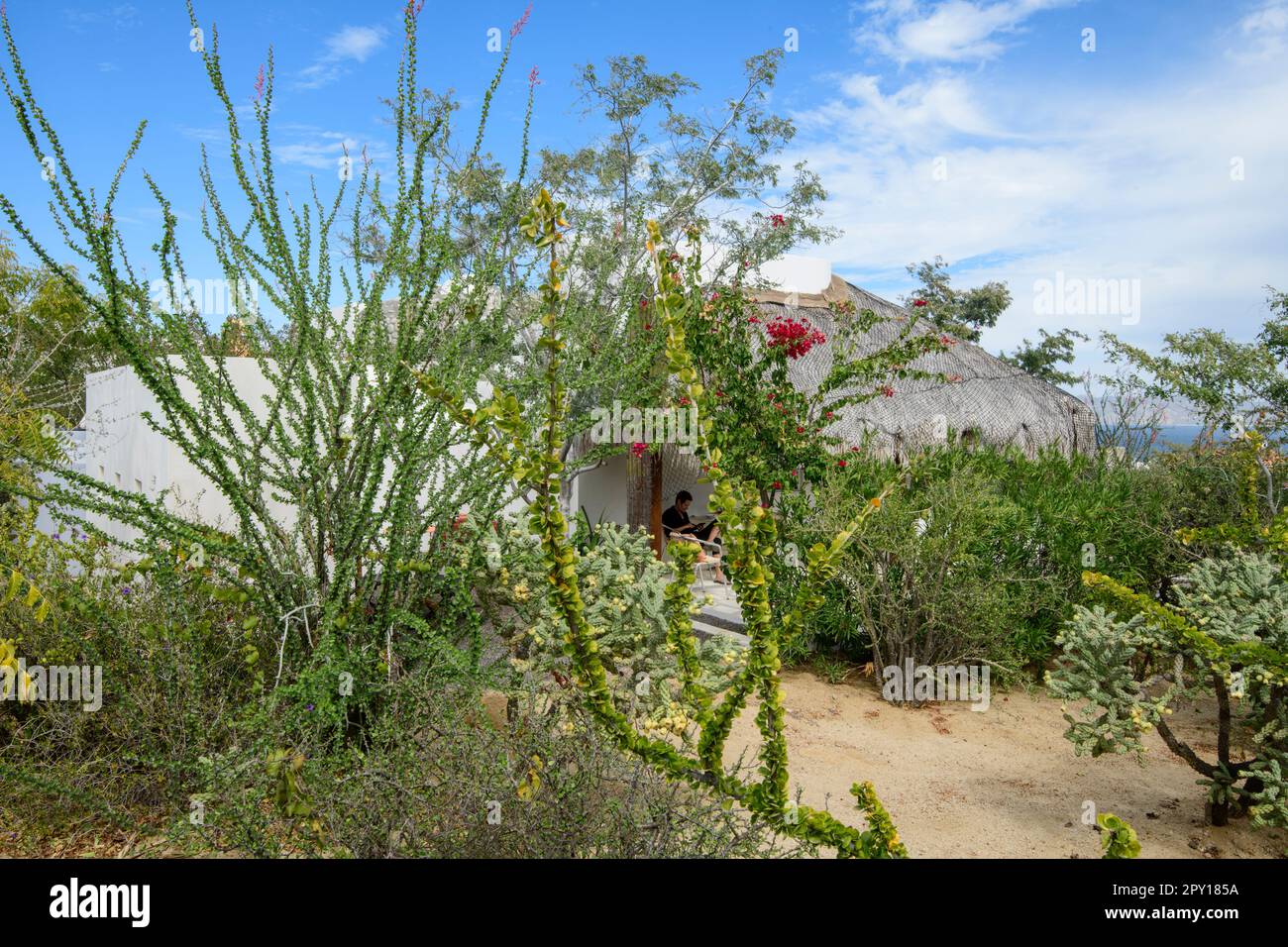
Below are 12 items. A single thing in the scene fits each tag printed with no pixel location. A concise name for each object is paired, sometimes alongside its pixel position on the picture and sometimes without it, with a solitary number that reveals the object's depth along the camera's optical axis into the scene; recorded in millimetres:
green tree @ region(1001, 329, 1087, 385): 23422
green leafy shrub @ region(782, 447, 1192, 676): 6418
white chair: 9722
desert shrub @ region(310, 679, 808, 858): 2713
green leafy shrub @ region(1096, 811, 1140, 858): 2029
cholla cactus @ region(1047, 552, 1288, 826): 3758
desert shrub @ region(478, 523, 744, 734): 4770
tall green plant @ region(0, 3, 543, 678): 3697
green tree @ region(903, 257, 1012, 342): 22719
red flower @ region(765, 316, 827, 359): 7680
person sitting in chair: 10596
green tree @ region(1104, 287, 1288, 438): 8438
